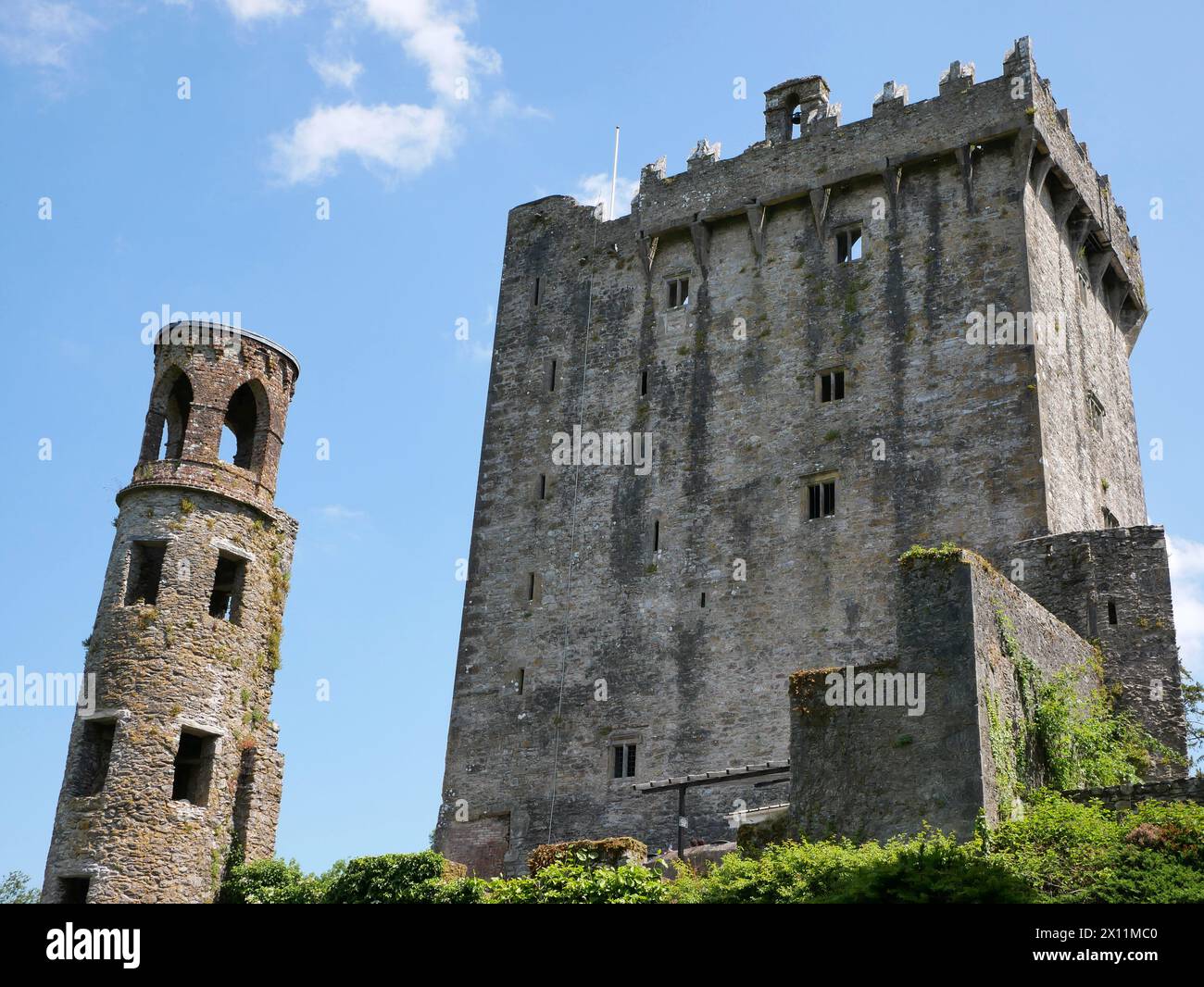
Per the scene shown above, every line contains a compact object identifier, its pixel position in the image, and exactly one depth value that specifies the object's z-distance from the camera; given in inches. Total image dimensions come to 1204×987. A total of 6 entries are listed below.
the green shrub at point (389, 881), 1203.2
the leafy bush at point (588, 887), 1015.6
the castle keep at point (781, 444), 1364.4
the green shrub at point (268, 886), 1270.9
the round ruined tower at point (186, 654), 1238.9
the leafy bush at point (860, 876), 845.8
